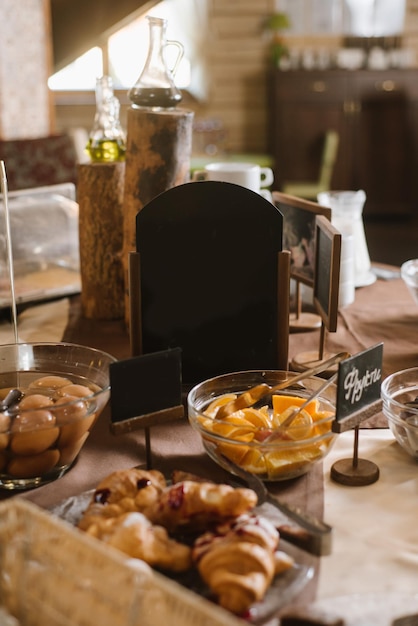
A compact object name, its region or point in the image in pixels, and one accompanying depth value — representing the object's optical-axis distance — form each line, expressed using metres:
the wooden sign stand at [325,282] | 1.27
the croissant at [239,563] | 0.68
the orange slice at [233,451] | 0.96
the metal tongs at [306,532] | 0.79
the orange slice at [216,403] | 1.06
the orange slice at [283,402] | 1.06
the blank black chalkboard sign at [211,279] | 1.27
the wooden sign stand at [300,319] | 1.70
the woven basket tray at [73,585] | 0.56
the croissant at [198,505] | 0.78
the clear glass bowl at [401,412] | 1.03
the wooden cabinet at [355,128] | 6.38
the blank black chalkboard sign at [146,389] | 0.95
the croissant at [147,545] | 0.74
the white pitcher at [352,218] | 1.81
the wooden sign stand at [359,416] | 0.94
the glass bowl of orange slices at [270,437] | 0.95
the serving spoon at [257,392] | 1.02
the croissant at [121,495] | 0.82
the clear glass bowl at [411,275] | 1.58
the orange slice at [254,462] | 0.96
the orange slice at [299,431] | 0.95
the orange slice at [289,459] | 0.96
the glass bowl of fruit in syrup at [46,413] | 0.92
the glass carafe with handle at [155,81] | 1.53
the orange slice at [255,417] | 1.00
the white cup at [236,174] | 1.58
